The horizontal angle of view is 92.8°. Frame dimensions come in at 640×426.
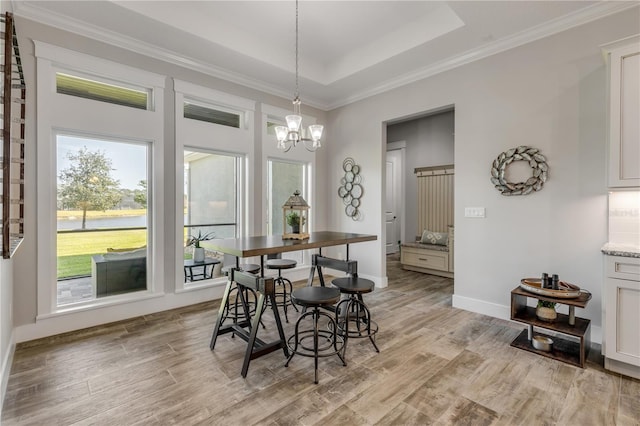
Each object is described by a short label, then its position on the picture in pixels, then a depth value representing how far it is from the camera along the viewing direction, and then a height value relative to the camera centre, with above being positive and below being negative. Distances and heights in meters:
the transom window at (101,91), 3.08 +1.28
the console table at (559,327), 2.47 -0.97
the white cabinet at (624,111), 2.30 +0.78
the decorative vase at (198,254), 4.07 -0.60
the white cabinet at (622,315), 2.19 -0.76
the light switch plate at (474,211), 3.59 +0.00
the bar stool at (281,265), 3.44 -0.63
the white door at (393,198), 7.57 +0.32
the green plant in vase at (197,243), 4.01 -0.44
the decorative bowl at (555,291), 2.53 -0.67
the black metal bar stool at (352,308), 2.68 -0.96
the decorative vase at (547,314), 2.67 -0.90
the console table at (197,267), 4.01 -0.78
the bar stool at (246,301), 2.97 -0.86
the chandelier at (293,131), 2.97 +0.80
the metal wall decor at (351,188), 5.05 +0.38
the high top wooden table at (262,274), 2.31 -0.55
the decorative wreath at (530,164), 3.11 +0.44
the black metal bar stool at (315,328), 2.27 -0.93
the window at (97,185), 2.93 +0.26
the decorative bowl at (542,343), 2.63 -1.15
